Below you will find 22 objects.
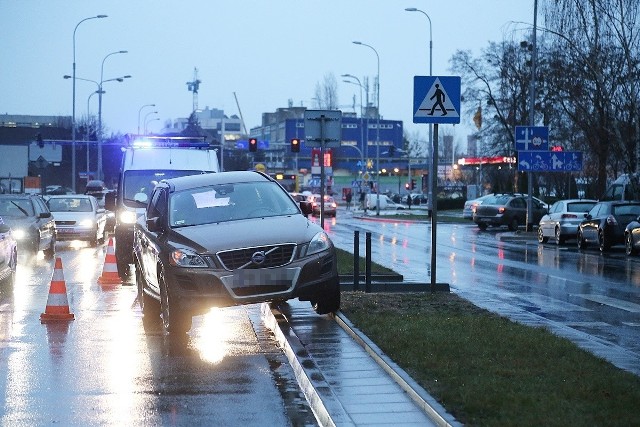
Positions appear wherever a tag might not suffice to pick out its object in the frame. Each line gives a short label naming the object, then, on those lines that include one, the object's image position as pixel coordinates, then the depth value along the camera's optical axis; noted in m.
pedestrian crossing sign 16.80
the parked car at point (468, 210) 66.19
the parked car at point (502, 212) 51.94
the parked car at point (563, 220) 39.47
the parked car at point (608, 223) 34.25
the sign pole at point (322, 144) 22.05
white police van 23.42
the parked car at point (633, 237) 31.05
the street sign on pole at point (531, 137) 47.06
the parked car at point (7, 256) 18.97
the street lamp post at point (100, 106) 74.95
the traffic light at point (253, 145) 58.23
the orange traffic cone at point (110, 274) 21.23
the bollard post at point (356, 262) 17.70
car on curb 13.40
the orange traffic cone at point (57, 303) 15.16
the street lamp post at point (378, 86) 73.81
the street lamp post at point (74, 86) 61.84
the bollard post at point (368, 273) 17.68
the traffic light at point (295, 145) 52.06
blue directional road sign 46.69
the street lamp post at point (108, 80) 77.19
